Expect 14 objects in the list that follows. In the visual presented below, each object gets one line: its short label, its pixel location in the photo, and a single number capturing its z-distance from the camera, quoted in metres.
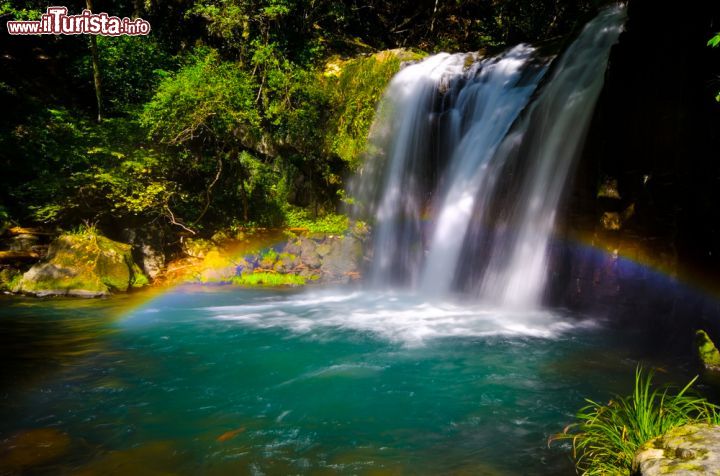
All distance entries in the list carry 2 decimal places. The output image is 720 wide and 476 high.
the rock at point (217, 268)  11.88
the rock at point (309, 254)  12.55
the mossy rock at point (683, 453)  2.14
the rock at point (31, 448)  3.29
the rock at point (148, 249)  11.81
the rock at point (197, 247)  12.70
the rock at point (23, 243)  10.52
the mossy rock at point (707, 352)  5.26
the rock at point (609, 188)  7.14
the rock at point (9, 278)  9.74
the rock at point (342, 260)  12.38
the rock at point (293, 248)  12.84
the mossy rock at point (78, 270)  9.55
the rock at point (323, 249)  12.81
